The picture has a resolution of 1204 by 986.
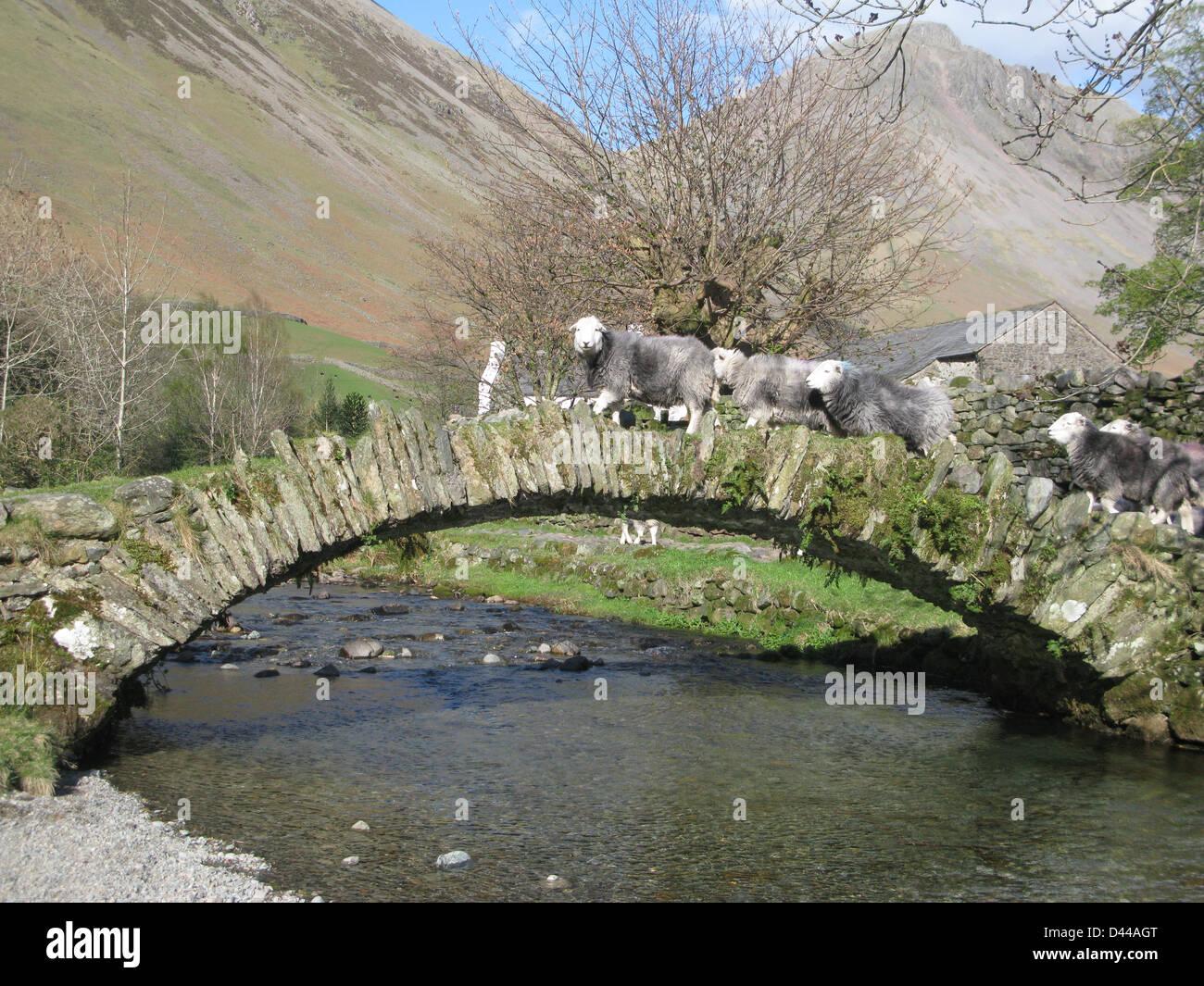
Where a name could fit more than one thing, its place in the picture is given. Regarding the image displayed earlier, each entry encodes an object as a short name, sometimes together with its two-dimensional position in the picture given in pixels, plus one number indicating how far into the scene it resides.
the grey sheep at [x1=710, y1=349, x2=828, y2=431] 9.73
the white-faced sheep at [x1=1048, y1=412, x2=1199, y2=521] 10.38
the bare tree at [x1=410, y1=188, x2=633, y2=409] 17.64
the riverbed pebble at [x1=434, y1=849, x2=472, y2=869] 6.35
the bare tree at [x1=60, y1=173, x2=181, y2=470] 21.80
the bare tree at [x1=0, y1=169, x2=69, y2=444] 22.53
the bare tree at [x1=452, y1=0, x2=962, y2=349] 15.41
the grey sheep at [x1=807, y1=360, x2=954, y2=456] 9.53
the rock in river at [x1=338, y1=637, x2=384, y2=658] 13.16
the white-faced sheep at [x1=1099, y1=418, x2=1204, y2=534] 10.57
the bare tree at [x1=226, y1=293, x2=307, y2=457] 33.34
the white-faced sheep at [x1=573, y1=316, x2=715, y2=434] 9.52
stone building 34.59
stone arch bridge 8.06
